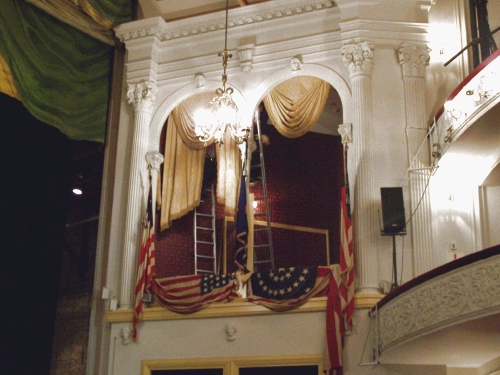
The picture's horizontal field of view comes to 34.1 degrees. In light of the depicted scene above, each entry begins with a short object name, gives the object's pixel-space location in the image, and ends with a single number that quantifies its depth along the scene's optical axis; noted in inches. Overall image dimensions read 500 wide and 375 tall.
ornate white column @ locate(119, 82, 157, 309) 437.1
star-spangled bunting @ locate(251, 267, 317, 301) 393.1
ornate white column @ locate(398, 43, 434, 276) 392.5
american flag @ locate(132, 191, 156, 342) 419.8
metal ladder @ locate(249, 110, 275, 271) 477.9
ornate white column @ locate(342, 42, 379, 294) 390.9
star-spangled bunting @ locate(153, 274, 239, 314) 409.7
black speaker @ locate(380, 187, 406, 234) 384.8
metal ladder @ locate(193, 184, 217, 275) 483.6
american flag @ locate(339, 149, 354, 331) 378.9
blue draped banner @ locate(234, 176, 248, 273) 414.0
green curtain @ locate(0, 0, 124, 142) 449.4
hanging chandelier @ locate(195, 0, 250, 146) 427.2
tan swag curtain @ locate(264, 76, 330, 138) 462.9
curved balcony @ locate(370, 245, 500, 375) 298.5
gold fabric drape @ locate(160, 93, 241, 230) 474.0
